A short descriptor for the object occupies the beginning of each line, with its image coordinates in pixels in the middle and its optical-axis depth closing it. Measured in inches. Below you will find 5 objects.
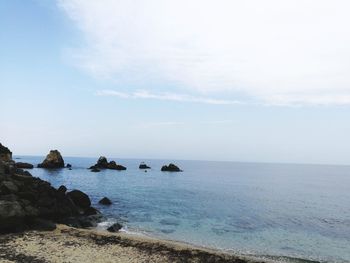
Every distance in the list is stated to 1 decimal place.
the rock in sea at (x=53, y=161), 4933.6
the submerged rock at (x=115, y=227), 1098.1
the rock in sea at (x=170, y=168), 5661.4
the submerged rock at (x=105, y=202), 1745.8
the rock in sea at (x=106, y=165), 5523.1
